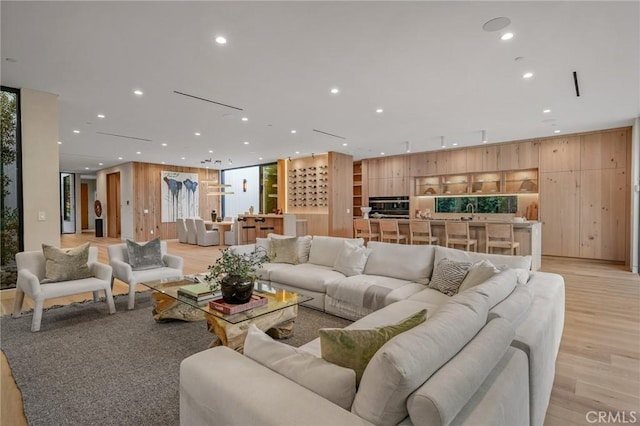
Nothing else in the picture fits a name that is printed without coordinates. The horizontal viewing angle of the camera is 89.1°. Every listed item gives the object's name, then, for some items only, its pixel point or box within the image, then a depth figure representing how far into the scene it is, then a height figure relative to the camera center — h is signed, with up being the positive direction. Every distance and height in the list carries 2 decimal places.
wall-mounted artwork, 12.02 +0.55
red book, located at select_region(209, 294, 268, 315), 2.51 -0.77
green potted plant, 2.57 -0.55
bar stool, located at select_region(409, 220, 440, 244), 6.82 -0.53
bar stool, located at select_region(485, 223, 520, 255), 5.82 -0.55
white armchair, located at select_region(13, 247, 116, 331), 3.25 -0.79
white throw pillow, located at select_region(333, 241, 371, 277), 3.82 -0.61
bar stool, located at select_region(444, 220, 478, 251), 6.24 -0.54
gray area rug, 2.00 -1.21
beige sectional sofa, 1.02 -0.64
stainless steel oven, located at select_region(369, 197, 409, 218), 10.20 +0.06
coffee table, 2.51 -0.92
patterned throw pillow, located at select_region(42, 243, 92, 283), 3.66 -0.61
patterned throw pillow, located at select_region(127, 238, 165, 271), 4.29 -0.60
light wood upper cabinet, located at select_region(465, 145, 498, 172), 8.47 +1.29
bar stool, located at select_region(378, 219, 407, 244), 7.17 -0.52
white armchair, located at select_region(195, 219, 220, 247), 10.11 -0.80
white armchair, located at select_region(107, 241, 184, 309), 3.91 -0.77
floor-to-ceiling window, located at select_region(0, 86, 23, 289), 4.32 +0.45
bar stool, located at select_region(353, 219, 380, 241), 7.82 -0.51
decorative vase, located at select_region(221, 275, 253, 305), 2.57 -0.62
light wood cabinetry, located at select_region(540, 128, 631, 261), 6.79 +0.24
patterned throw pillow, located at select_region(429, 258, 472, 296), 2.96 -0.64
